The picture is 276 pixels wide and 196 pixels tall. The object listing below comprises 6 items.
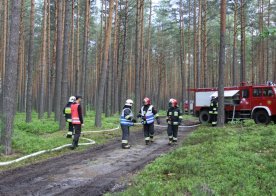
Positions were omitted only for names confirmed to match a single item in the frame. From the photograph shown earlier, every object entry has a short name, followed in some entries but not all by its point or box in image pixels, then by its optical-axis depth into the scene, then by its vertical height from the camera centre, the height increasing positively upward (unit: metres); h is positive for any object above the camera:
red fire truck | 17.41 -0.05
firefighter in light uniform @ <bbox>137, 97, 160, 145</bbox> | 12.88 -0.60
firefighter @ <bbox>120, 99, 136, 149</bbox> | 11.91 -0.75
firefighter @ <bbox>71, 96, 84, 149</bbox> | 11.48 -0.77
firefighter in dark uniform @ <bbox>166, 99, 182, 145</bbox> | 12.88 -0.72
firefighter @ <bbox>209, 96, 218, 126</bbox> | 18.64 -0.46
